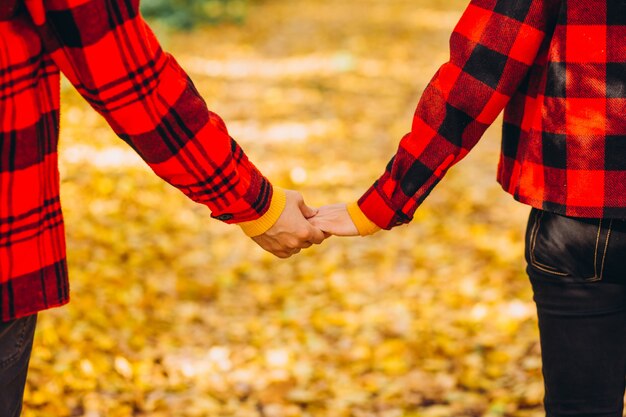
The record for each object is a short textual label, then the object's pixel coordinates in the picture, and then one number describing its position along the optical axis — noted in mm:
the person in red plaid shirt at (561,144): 2337
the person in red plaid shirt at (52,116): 2154
